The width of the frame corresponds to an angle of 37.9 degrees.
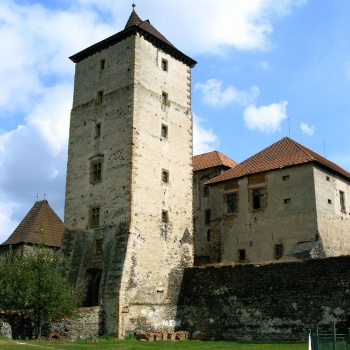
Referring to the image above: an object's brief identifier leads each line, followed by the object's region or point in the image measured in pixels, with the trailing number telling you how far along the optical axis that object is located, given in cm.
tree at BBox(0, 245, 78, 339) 2409
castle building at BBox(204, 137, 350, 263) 3012
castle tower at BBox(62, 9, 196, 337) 2705
